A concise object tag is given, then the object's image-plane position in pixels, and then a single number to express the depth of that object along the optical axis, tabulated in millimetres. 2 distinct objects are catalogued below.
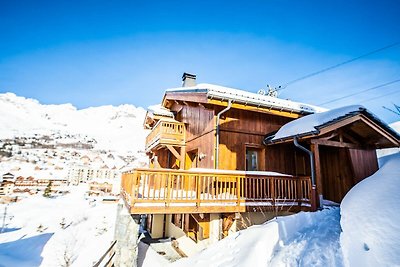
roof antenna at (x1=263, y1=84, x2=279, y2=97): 17797
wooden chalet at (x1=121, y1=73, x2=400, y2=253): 6684
